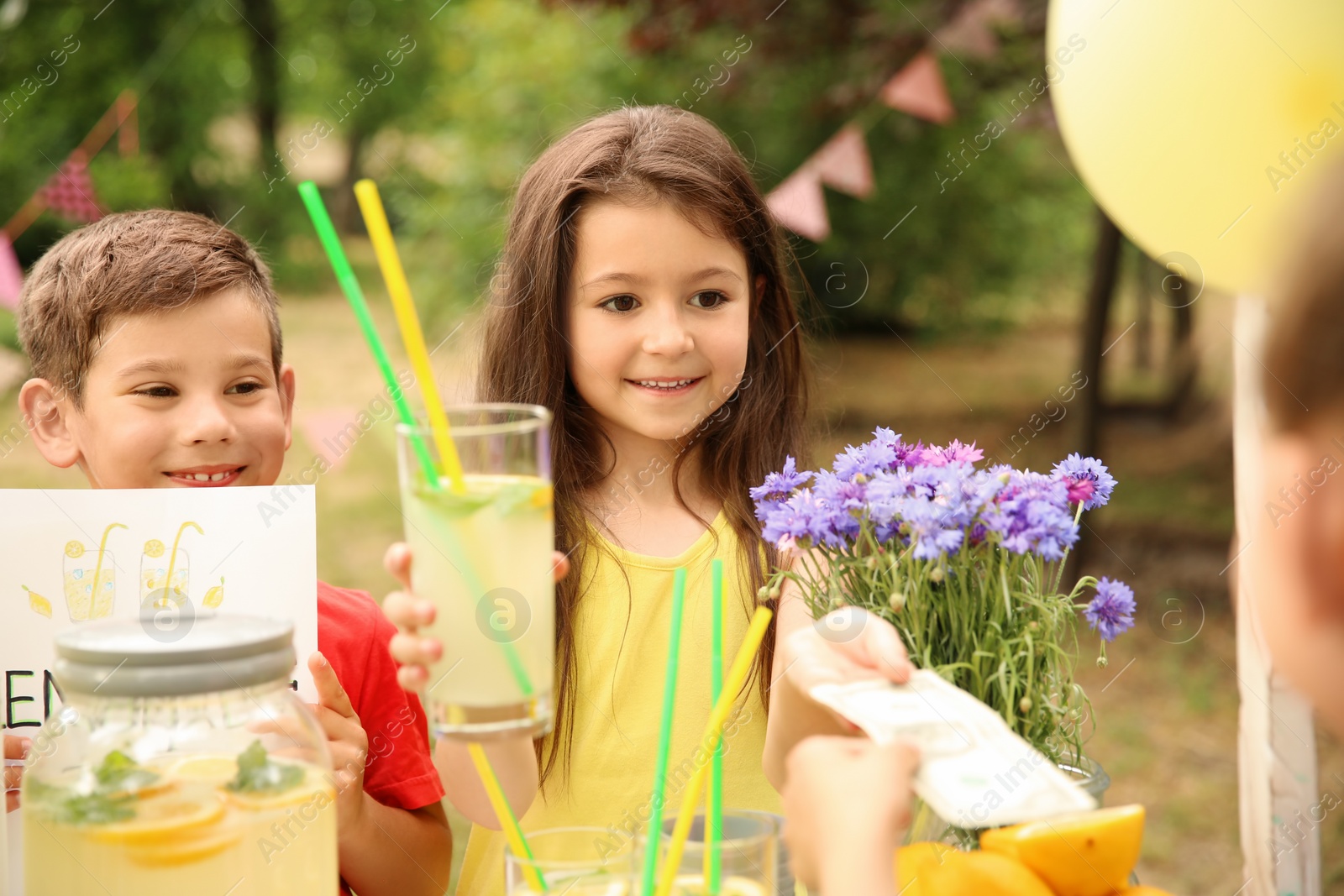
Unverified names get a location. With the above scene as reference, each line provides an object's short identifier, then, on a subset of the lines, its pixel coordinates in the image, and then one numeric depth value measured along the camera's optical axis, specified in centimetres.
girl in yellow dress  181
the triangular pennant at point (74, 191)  500
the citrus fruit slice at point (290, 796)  103
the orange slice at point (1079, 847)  111
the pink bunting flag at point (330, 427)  384
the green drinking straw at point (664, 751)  98
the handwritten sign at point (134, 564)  139
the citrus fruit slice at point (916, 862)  114
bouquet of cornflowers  119
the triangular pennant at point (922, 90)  461
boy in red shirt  167
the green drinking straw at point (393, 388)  105
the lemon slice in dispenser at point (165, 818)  100
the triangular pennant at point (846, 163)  468
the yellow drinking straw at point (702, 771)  98
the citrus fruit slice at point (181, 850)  101
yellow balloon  201
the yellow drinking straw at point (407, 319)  101
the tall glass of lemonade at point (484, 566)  105
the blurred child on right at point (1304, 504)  90
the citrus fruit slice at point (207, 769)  101
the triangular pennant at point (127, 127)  666
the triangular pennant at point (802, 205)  447
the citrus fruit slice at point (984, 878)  109
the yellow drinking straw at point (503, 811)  107
